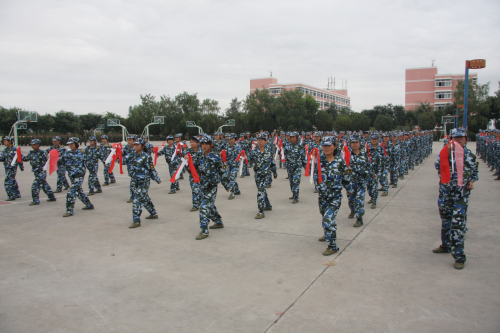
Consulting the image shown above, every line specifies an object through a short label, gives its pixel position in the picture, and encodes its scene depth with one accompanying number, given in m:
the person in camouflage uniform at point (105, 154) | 12.81
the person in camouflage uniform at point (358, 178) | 7.04
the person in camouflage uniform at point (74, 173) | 8.52
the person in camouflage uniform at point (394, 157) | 11.46
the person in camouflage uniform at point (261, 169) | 7.93
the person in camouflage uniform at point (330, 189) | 5.36
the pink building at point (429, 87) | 85.25
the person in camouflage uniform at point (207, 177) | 6.43
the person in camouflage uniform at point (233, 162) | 10.62
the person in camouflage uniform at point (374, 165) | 8.57
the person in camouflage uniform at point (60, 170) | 10.17
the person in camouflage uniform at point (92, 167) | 11.72
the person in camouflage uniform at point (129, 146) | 9.52
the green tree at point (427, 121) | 63.28
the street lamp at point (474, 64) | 14.64
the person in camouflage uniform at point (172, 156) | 11.77
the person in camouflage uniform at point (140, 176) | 7.45
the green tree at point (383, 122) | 68.75
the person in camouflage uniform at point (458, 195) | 4.70
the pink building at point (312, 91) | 99.44
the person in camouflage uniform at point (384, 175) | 10.41
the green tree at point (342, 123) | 67.25
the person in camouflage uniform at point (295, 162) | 9.46
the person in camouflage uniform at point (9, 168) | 10.55
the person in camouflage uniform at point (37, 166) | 9.99
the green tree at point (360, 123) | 68.75
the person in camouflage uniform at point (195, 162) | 6.71
